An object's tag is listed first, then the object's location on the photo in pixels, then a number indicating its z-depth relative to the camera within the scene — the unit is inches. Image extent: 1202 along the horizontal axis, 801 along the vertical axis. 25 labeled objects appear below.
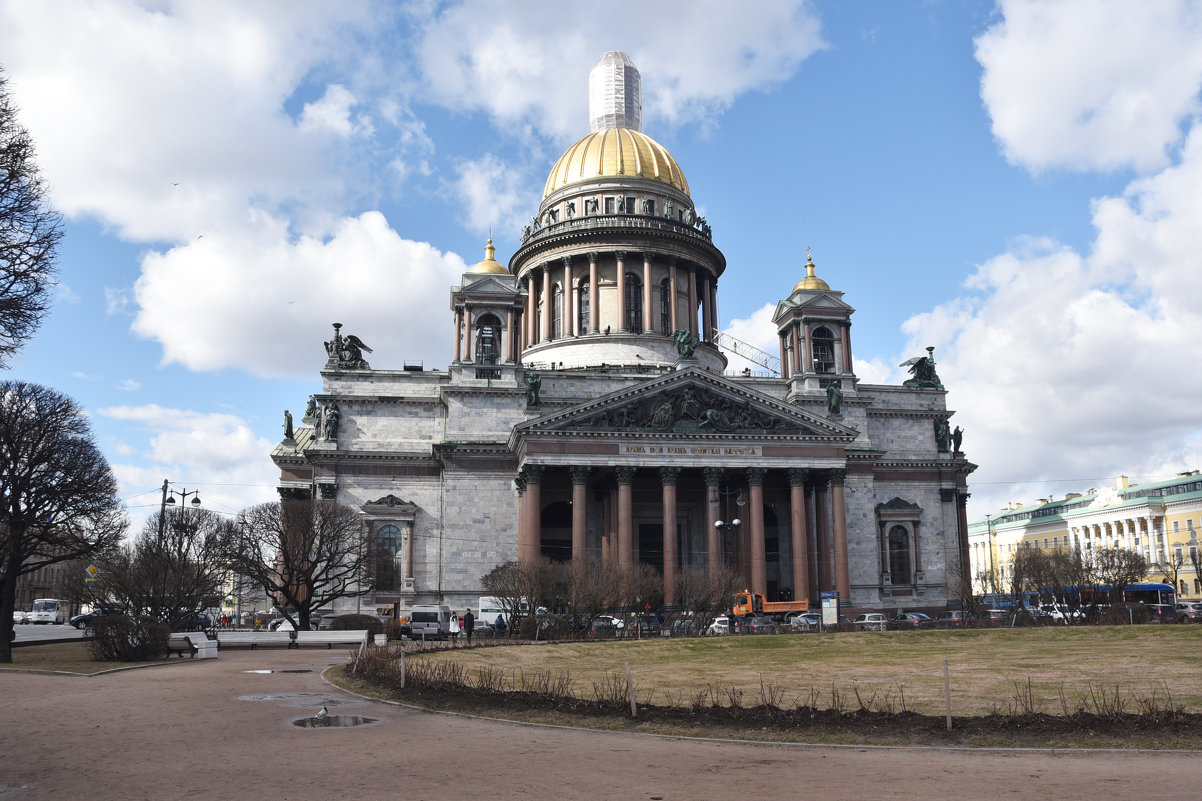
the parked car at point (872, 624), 1848.1
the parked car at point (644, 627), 1764.3
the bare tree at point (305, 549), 2114.9
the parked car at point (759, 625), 1829.5
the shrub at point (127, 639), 1330.0
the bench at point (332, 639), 1749.5
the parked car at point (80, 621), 2443.2
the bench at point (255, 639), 1760.6
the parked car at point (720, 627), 1842.3
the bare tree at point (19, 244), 757.3
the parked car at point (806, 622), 1821.1
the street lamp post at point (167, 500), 2202.5
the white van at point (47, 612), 3831.2
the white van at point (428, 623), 1894.7
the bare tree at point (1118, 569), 2465.6
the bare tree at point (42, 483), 1537.9
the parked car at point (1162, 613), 2036.2
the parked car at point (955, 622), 1833.9
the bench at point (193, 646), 1453.0
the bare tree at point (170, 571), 1987.0
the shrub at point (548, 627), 1723.7
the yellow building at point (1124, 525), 4360.2
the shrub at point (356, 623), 2051.3
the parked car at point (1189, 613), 2036.9
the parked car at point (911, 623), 1883.6
